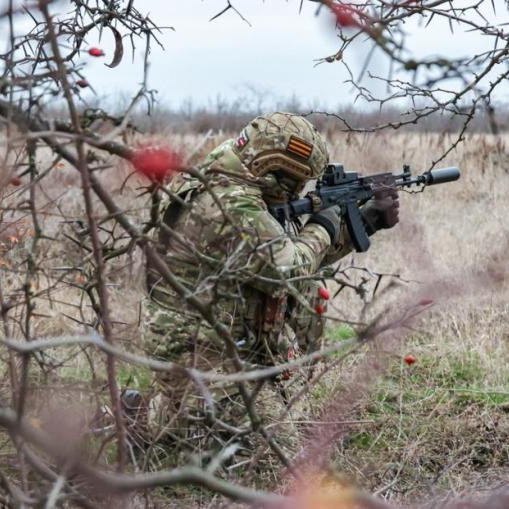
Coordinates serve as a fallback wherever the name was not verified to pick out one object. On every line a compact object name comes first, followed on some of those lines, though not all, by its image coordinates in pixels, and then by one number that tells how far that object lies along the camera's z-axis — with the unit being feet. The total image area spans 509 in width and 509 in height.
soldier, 24.11
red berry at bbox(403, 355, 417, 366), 21.93
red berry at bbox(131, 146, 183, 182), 10.51
